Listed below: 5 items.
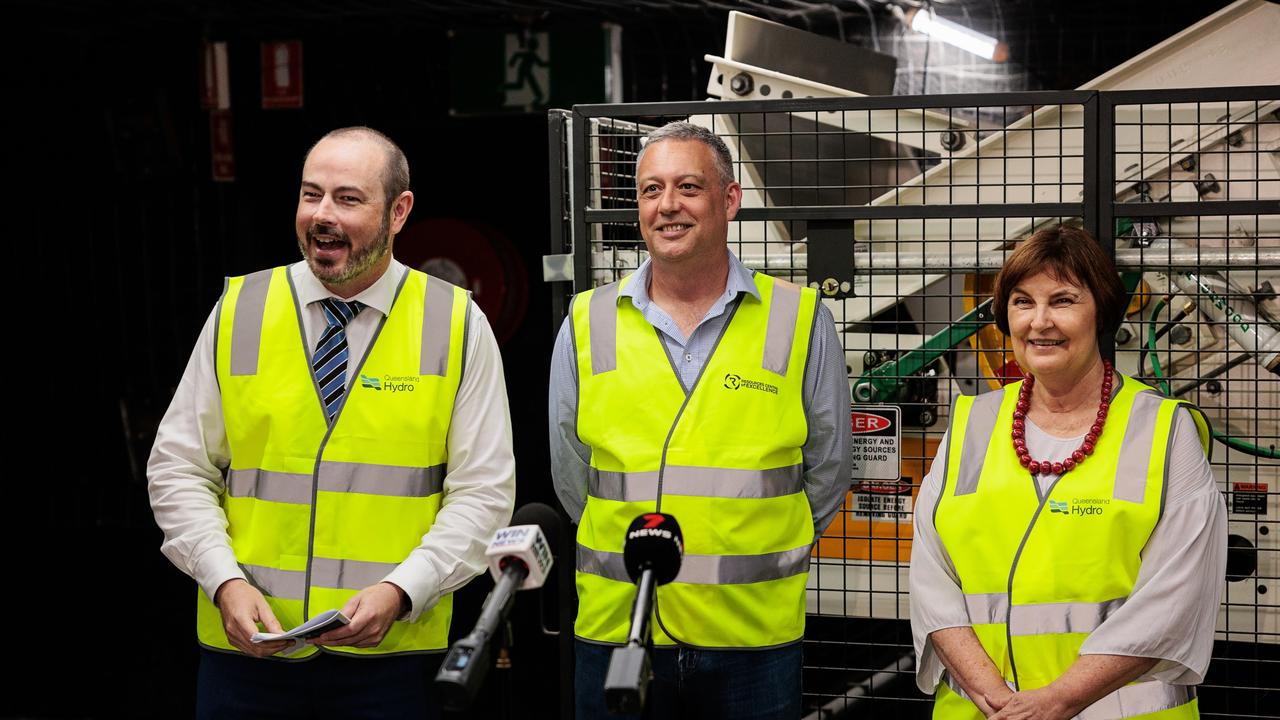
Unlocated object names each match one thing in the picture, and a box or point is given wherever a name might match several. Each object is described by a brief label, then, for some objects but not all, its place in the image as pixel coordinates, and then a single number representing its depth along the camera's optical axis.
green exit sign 5.85
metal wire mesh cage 2.88
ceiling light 5.05
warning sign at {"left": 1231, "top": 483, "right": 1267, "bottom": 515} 3.02
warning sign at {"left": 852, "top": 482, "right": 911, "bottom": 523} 3.12
